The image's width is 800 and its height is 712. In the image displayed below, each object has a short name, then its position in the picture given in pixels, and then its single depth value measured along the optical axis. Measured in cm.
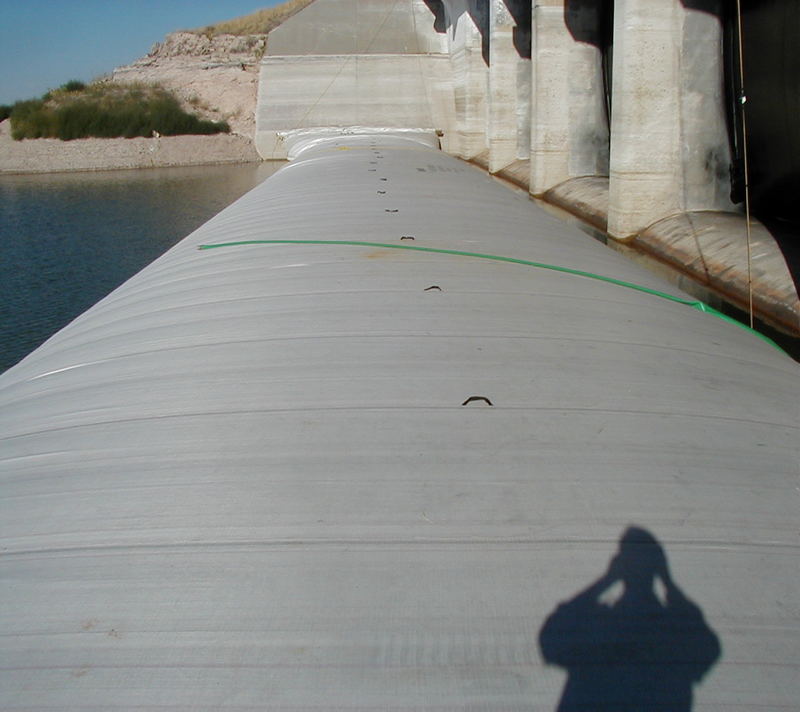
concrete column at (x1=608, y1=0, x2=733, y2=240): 1162
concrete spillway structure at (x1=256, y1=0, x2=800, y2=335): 1140
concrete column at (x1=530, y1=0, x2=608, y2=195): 1742
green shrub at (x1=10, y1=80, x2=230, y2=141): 3434
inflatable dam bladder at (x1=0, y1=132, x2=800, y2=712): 181
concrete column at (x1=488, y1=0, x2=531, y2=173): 2220
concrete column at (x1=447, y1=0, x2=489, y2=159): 2689
